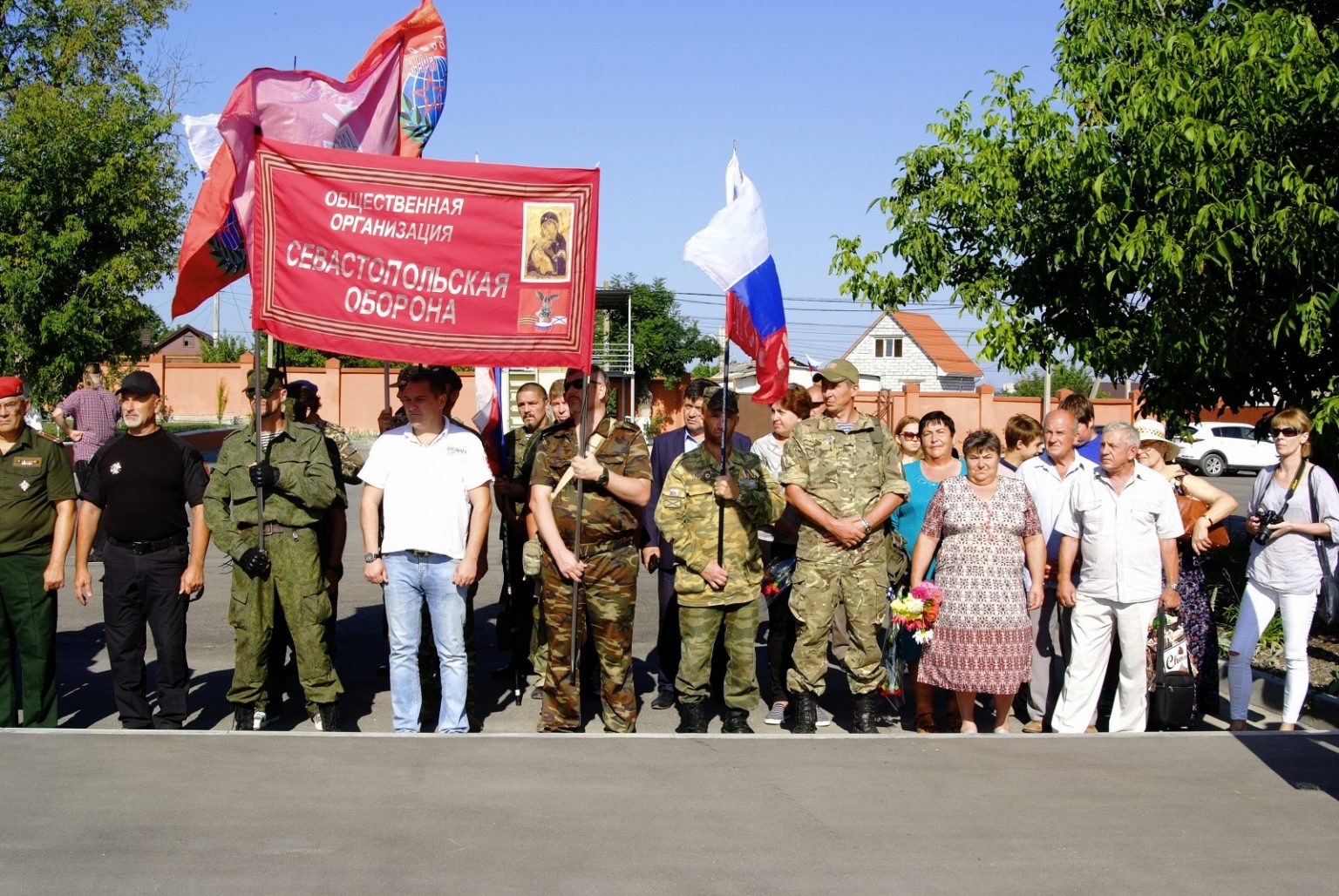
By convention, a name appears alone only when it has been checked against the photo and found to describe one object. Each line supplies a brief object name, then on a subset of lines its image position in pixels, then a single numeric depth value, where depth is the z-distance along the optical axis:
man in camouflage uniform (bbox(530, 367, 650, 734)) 6.51
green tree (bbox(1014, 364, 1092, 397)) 62.19
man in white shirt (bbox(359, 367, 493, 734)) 6.45
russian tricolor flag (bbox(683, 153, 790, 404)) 6.54
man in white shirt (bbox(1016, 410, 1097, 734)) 7.27
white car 35.84
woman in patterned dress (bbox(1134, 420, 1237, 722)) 7.12
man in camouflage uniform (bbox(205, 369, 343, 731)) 6.66
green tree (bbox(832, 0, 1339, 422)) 9.13
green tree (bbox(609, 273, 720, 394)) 55.19
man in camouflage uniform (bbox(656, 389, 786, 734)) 6.68
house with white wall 76.12
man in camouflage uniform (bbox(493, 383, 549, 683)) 8.09
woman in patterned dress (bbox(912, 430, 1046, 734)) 6.67
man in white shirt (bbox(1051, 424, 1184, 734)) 6.72
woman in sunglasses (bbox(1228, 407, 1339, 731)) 6.98
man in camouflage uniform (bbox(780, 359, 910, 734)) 6.69
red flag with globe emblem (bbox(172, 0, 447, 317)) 6.43
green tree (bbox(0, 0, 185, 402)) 22.80
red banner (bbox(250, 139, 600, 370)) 6.47
